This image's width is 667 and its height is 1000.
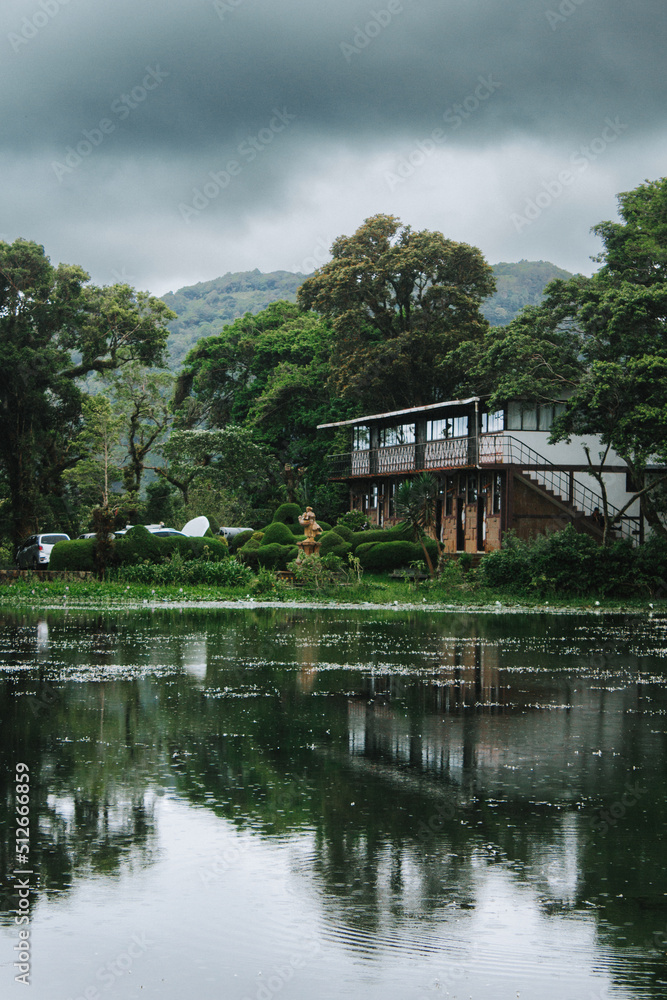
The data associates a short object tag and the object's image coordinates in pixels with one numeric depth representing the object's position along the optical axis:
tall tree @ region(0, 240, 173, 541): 54.16
